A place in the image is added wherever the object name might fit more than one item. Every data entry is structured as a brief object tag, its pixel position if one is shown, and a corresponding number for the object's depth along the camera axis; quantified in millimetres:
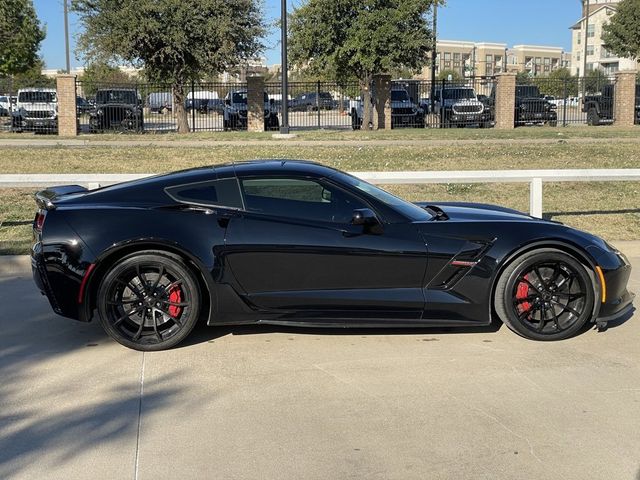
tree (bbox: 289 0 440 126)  28781
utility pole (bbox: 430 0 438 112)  30844
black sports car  5582
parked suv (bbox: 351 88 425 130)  31734
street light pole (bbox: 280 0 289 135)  23422
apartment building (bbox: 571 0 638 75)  109250
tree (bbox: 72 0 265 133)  25594
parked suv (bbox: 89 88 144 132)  27922
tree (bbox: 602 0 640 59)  39750
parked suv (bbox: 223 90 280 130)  30844
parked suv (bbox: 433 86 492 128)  32156
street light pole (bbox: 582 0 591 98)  33547
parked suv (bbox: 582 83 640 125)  32812
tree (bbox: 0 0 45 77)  34312
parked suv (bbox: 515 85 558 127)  32438
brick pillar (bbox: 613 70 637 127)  31766
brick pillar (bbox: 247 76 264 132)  29344
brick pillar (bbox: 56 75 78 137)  26562
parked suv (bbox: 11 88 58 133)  28375
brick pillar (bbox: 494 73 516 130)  30906
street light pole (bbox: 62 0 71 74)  45000
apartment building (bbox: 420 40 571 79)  147125
